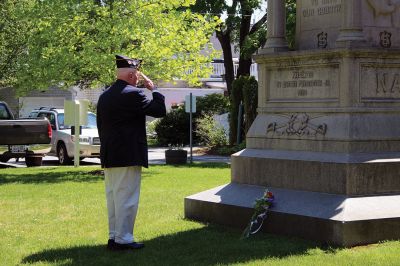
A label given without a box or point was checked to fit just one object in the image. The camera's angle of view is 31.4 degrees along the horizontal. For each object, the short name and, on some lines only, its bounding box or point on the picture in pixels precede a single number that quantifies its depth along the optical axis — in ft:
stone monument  24.50
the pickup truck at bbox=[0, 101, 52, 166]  63.98
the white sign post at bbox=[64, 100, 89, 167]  61.41
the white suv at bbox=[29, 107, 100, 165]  72.56
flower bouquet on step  25.45
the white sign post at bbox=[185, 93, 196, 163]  71.82
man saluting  23.62
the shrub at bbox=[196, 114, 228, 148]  94.07
